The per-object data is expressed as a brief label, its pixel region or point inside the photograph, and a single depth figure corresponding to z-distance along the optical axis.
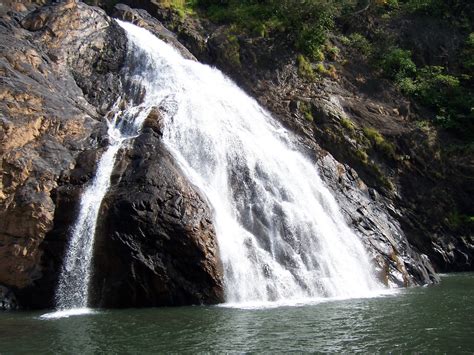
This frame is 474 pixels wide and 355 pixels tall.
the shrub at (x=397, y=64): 33.94
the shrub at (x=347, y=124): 28.58
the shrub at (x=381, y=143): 28.52
